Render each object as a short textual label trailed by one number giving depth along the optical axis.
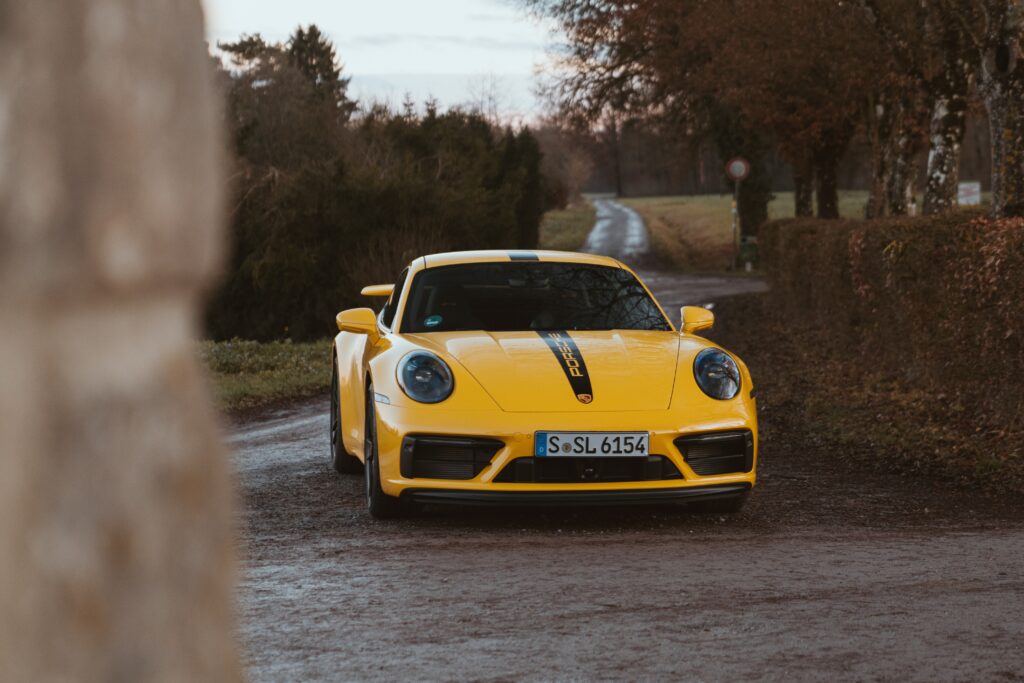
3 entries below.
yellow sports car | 7.04
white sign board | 47.34
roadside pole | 42.88
